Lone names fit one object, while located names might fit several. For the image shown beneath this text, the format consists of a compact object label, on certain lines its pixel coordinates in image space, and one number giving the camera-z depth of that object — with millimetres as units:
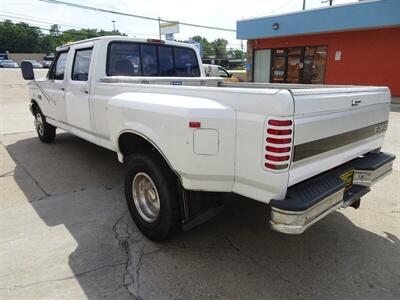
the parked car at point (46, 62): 59425
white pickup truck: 2303
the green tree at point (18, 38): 90944
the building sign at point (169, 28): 35719
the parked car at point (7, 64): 57562
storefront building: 14234
